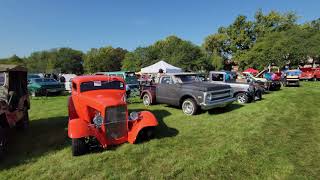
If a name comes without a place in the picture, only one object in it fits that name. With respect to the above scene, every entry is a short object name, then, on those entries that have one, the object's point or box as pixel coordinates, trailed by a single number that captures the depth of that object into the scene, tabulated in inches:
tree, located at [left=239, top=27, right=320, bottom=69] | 1123.4
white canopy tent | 888.0
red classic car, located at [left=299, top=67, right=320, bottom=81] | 981.6
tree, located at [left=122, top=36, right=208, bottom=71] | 1605.7
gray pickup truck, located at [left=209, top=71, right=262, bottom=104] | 392.0
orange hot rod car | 173.6
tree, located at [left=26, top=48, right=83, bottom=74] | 2915.2
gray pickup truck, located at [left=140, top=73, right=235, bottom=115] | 294.5
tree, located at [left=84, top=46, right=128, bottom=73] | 2562.5
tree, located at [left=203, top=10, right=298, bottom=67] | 1608.4
